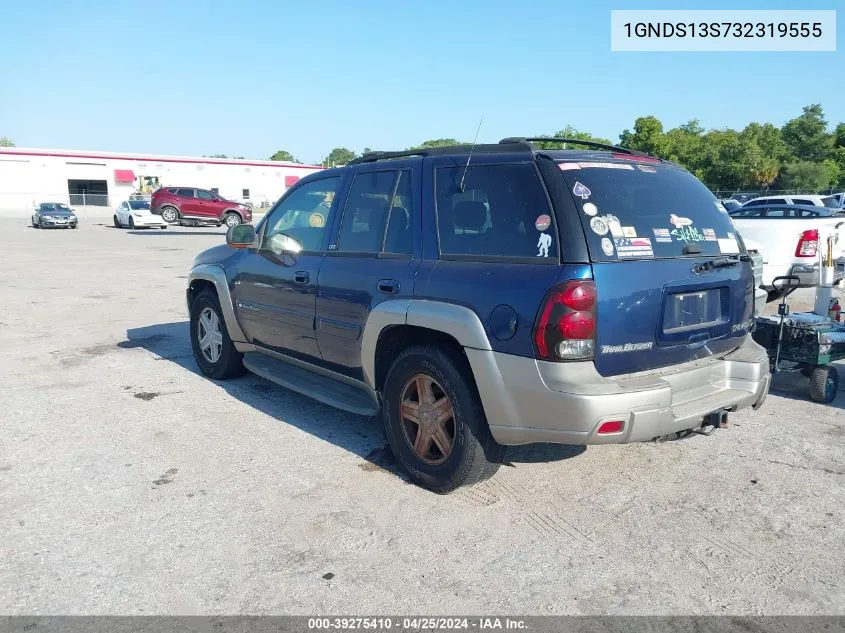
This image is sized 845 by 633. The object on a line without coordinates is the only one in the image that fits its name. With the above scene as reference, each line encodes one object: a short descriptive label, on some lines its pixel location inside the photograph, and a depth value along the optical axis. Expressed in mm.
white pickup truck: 8578
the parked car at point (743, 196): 41625
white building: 53969
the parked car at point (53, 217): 34156
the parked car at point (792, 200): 26136
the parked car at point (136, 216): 32656
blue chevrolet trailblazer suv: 3270
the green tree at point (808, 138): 59844
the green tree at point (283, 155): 146750
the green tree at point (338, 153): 158938
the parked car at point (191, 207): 32094
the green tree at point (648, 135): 55312
